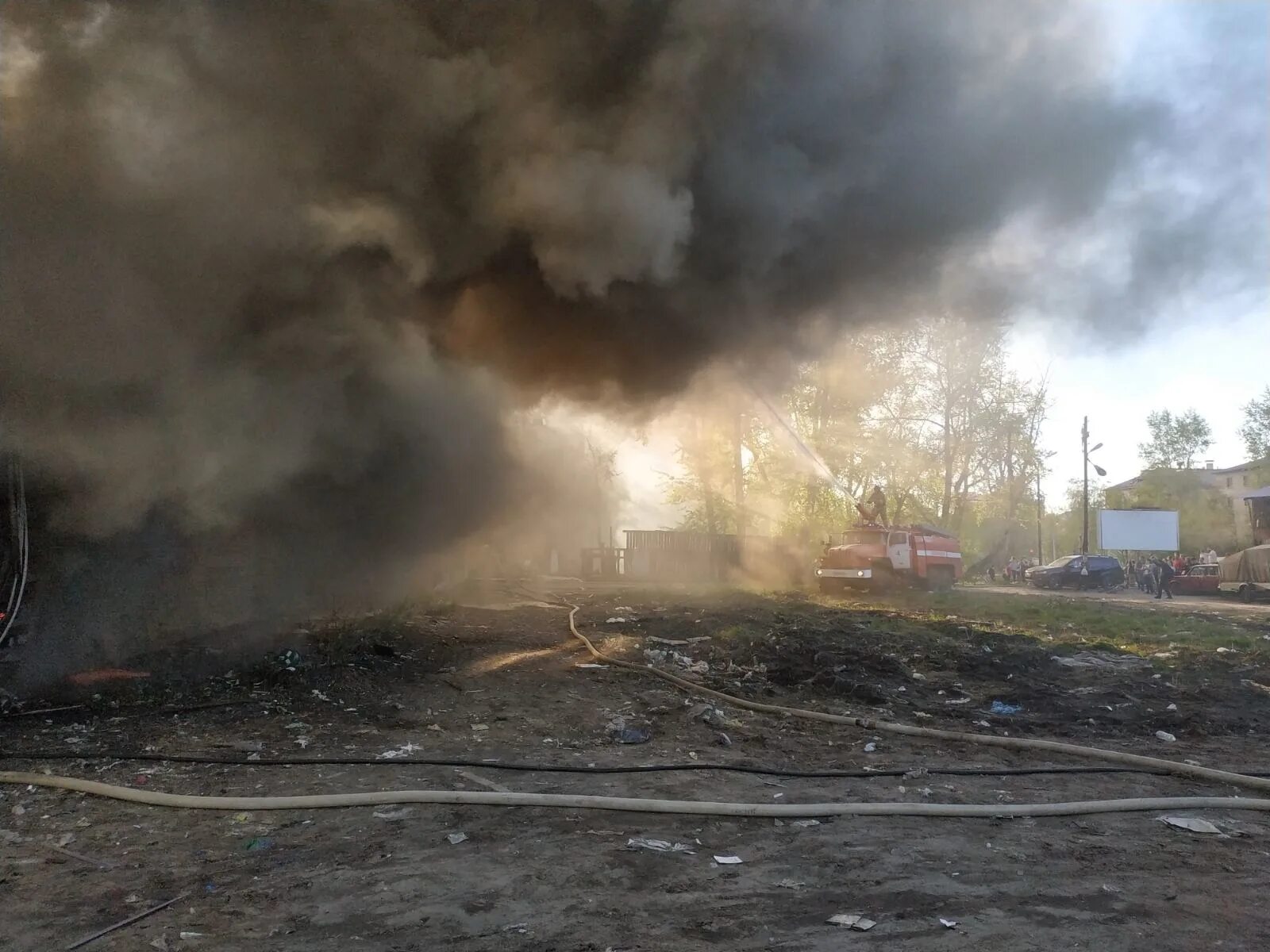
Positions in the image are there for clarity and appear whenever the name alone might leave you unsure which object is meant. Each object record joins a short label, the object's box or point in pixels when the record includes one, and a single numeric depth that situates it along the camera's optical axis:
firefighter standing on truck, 24.19
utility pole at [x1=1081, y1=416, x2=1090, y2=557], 39.03
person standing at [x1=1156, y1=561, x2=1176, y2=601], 25.14
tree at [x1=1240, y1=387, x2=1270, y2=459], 54.25
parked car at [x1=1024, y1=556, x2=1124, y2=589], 32.03
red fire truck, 21.56
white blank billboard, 35.84
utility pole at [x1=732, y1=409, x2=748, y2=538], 32.84
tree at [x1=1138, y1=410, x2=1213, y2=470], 66.75
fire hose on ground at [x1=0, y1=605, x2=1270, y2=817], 4.68
